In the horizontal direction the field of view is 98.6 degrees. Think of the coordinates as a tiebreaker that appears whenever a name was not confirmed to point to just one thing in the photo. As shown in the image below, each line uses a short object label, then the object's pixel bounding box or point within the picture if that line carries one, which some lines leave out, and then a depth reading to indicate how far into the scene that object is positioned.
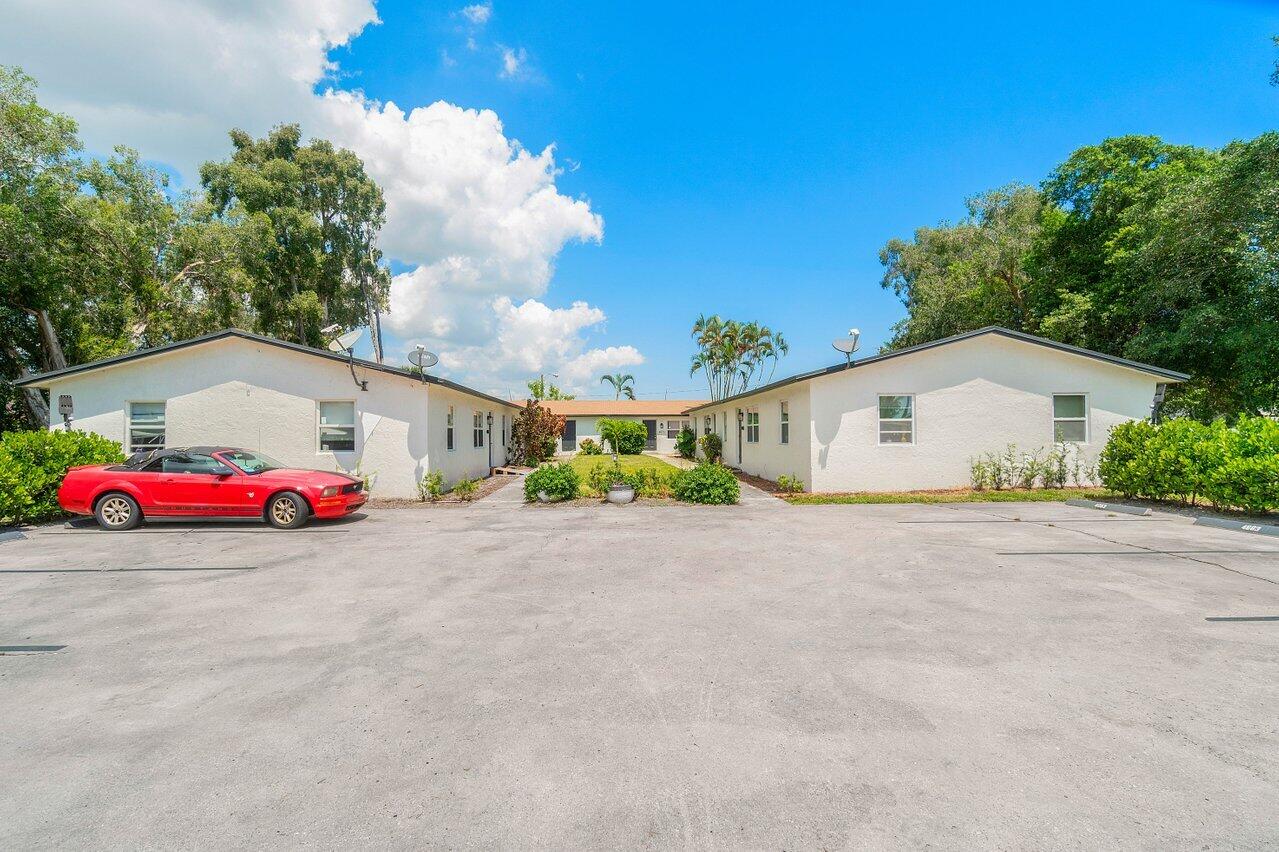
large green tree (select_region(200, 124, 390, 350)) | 25.45
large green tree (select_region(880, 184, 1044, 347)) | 25.05
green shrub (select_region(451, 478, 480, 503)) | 13.62
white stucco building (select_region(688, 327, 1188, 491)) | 14.35
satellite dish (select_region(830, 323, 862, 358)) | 13.59
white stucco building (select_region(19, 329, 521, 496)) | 13.62
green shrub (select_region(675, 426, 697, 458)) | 30.84
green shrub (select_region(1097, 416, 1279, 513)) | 9.62
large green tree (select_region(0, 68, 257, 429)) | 17.23
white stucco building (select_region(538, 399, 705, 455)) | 37.12
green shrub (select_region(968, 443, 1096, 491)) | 14.62
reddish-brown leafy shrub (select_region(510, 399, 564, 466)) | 23.53
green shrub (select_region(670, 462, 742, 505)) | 12.96
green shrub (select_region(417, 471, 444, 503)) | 13.55
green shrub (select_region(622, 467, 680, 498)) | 13.70
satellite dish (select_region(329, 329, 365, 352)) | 12.88
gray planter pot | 13.16
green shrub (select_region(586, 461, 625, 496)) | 13.61
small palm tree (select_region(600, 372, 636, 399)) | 65.69
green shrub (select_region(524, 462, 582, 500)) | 13.23
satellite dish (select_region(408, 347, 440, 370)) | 12.74
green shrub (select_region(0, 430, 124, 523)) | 9.72
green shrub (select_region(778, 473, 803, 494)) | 14.82
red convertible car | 9.83
